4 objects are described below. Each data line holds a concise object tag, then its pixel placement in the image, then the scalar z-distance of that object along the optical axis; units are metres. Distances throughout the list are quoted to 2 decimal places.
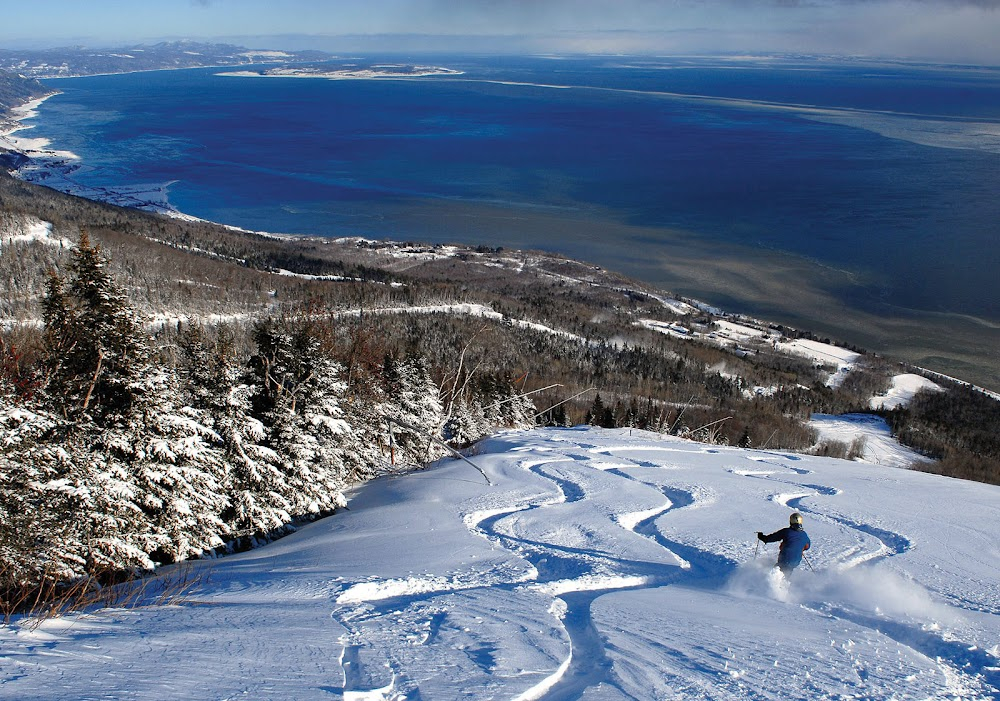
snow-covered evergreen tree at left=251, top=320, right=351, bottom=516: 17.56
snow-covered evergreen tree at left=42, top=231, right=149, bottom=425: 12.67
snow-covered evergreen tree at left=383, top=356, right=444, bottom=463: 26.47
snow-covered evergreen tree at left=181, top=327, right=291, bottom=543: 15.95
